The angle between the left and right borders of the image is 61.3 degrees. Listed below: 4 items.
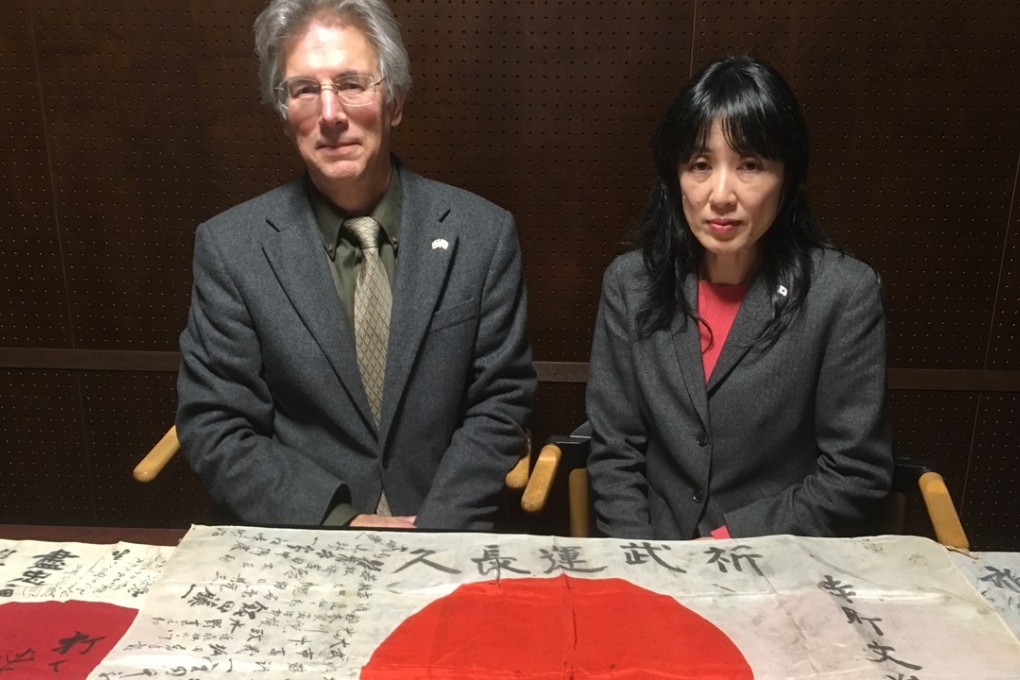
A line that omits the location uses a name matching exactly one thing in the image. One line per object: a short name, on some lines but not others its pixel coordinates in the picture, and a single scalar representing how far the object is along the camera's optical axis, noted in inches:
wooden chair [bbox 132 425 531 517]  69.2
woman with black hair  59.8
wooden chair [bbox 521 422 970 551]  60.3
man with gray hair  66.2
